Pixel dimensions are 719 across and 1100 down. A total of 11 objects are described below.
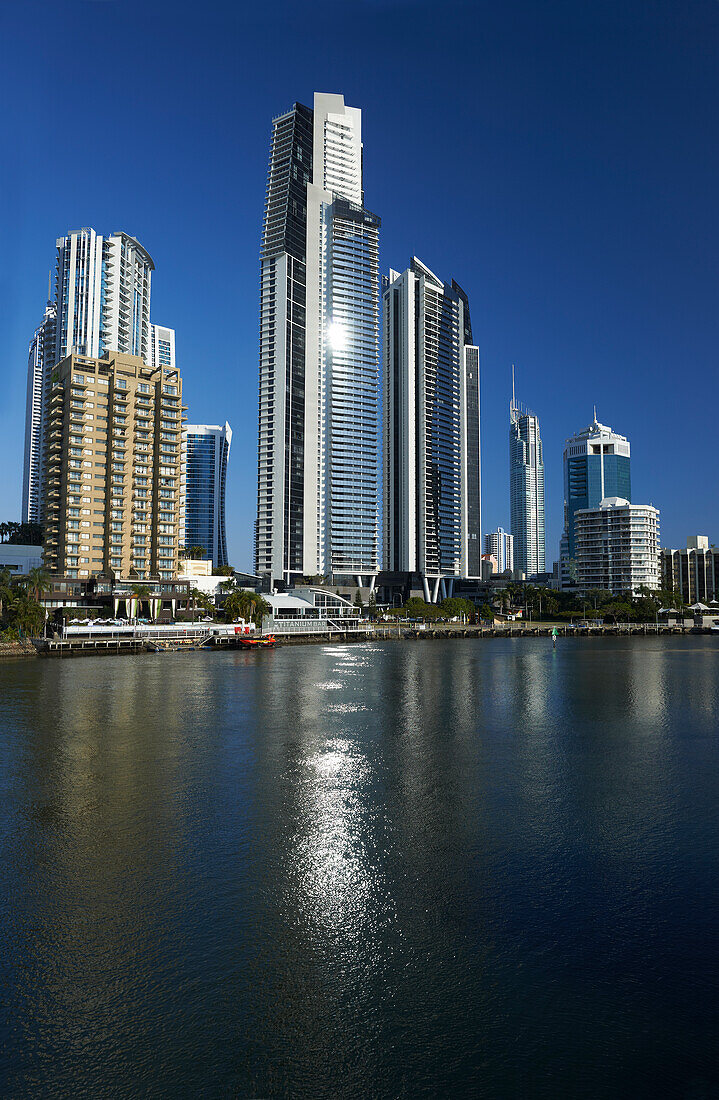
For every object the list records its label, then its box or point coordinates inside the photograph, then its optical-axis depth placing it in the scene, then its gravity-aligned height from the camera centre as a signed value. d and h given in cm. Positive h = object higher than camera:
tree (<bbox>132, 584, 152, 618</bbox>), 13150 -58
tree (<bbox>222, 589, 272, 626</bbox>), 14212 -353
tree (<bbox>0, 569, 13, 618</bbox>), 10760 +1
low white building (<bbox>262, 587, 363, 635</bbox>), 15512 -751
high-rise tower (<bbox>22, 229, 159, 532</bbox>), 19775 +8089
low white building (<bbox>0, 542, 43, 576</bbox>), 16400 +794
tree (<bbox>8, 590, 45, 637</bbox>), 10756 -391
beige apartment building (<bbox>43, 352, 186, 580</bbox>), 13050 +2339
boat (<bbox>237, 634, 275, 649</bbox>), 12662 -972
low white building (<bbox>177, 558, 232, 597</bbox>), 18341 +194
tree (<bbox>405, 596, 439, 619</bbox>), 19562 -603
